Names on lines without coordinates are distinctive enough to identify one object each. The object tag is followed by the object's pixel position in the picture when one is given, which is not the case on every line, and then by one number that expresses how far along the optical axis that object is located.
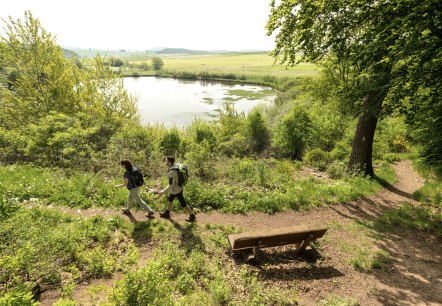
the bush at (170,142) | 16.52
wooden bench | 6.01
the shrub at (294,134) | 16.88
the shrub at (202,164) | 11.77
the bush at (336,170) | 12.02
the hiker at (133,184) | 7.70
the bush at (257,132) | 19.19
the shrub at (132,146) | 12.38
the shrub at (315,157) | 14.68
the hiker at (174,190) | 7.56
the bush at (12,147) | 13.22
